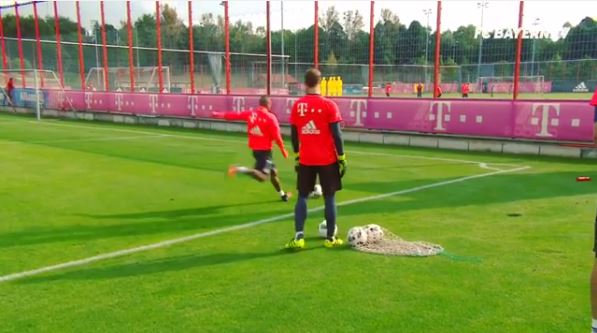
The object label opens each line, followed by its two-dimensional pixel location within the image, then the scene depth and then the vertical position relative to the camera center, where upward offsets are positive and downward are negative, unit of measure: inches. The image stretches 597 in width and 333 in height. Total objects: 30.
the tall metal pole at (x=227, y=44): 885.8 +61.6
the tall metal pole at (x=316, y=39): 741.8 +59.5
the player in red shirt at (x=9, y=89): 1277.1 -15.2
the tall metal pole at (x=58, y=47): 1162.3 +77.7
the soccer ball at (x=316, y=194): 352.2 -72.4
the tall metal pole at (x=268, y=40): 790.4 +61.7
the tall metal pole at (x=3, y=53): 1304.1 +69.8
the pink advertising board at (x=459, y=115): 534.9 -37.8
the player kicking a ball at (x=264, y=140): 350.6 -37.4
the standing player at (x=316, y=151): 227.6 -29.1
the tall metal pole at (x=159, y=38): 975.0 +79.2
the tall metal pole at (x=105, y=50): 1060.7 +63.3
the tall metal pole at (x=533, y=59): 660.4 +29.0
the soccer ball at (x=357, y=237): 236.5 -67.1
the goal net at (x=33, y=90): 1171.9 -16.5
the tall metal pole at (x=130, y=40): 1023.1 +79.2
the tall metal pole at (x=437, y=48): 629.6 +40.0
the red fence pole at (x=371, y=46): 680.1 +46.2
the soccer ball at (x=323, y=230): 251.9 -68.2
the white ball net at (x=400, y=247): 223.9 -69.8
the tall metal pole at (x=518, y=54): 564.3 +29.9
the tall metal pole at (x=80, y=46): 1129.3 +75.8
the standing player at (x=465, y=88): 1041.2 -12.6
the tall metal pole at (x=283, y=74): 984.9 +14.5
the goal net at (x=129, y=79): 1123.3 +6.7
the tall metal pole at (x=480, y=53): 718.6 +39.3
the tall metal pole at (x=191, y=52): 912.3 +50.4
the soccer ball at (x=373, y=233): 239.3 -66.2
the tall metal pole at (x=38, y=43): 1190.9 +87.4
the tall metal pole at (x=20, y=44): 1240.8 +89.9
